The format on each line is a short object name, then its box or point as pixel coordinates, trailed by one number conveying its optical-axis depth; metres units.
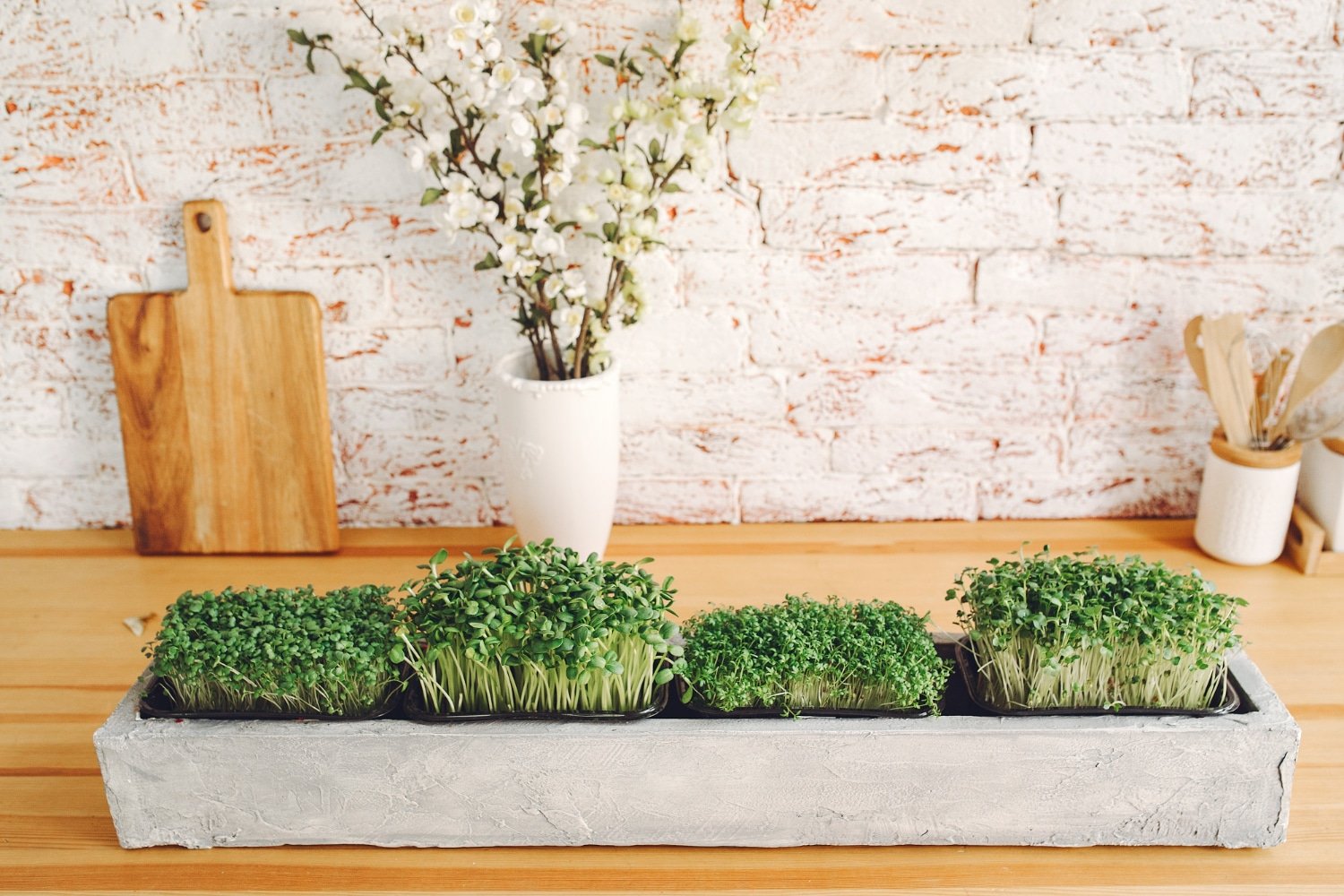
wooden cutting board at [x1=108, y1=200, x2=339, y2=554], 1.59
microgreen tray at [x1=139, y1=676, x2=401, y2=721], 1.08
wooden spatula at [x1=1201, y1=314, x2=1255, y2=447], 1.55
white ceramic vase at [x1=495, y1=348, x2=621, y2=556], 1.45
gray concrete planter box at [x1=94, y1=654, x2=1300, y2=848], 1.05
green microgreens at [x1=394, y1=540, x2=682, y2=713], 1.04
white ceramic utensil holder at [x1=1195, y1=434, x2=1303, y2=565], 1.53
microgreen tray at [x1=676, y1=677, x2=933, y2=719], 1.08
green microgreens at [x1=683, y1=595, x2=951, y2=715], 1.07
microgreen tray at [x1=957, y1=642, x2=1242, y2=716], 1.07
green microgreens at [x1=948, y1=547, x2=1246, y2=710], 1.07
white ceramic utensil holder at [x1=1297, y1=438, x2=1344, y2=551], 1.55
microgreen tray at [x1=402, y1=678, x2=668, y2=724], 1.07
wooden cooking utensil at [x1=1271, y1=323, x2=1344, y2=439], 1.51
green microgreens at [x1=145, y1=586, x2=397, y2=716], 1.05
